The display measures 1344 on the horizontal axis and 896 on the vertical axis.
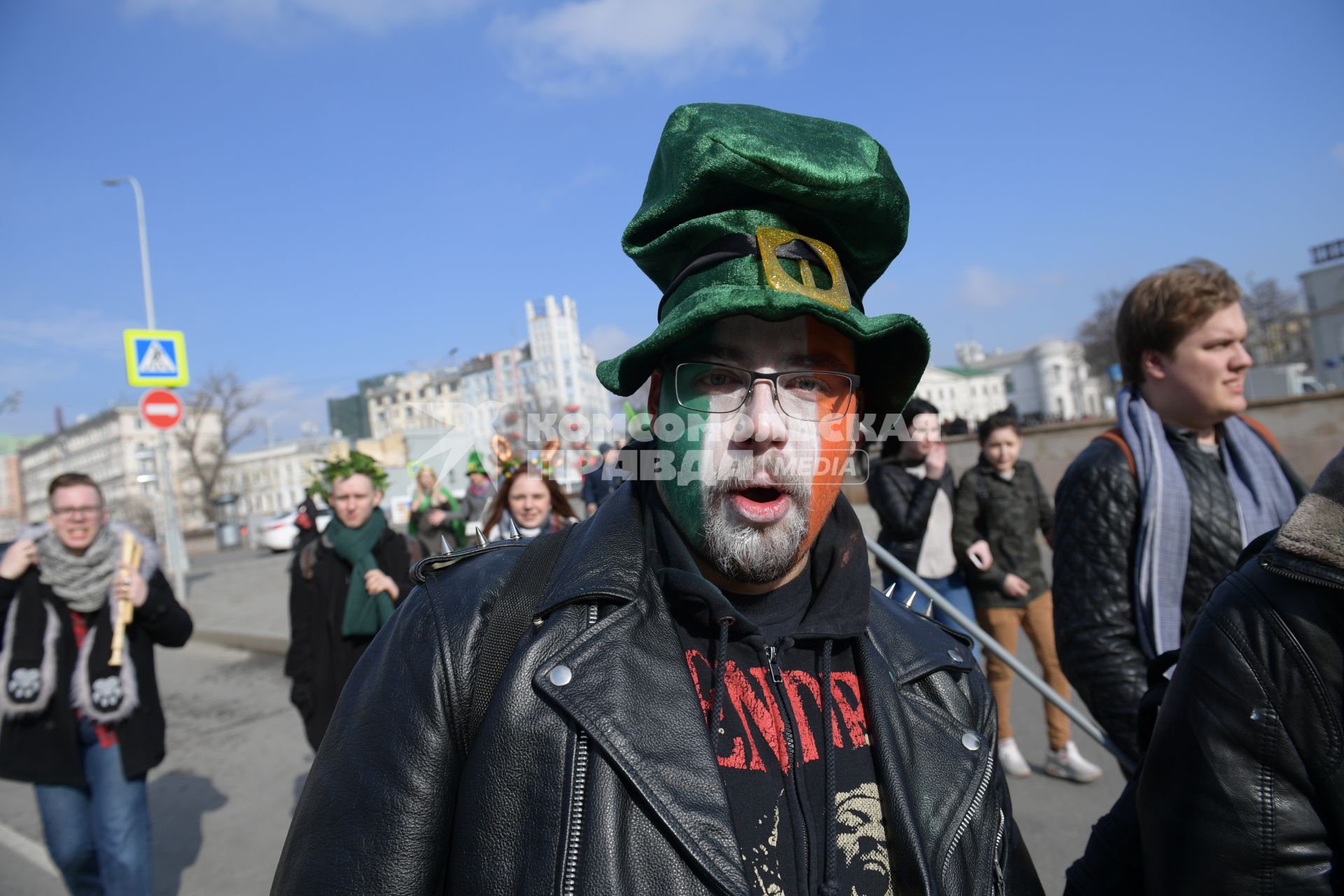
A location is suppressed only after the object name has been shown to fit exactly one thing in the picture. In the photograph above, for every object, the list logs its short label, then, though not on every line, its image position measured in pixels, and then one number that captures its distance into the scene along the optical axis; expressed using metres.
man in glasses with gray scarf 3.59
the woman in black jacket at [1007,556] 4.90
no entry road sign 11.98
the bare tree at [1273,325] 59.22
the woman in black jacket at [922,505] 5.17
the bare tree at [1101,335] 52.19
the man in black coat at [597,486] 7.95
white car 27.20
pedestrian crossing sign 12.04
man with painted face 1.17
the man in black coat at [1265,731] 1.24
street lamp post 14.55
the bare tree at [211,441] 48.78
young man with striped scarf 2.21
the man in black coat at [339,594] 4.55
